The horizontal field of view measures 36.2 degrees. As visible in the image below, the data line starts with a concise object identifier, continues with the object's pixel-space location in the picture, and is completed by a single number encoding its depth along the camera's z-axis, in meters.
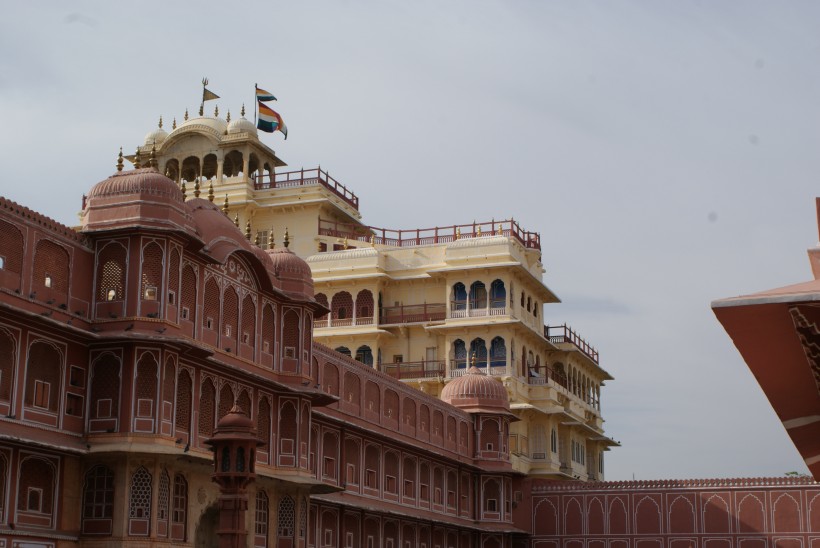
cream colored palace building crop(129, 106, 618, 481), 56.16
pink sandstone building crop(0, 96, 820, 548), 26.58
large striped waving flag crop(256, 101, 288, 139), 55.97
